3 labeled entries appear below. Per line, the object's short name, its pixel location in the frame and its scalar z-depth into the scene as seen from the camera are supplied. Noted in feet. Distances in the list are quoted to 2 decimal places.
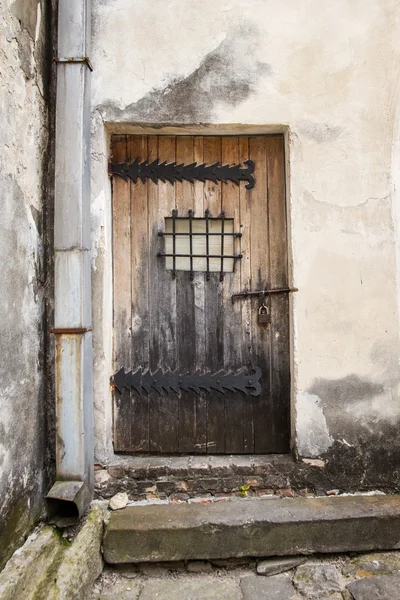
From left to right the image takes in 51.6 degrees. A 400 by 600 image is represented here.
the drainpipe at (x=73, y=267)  7.18
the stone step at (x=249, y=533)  7.08
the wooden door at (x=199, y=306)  8.46
